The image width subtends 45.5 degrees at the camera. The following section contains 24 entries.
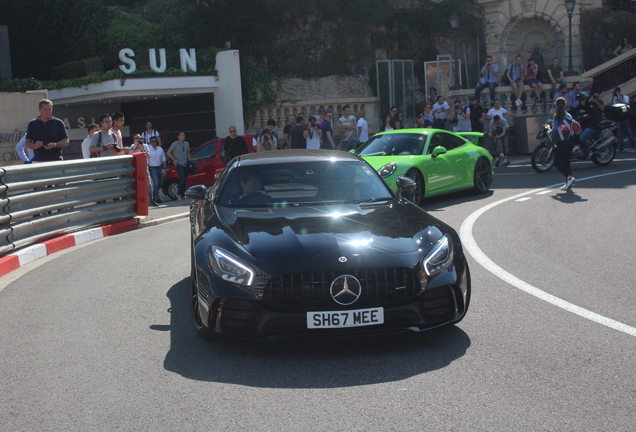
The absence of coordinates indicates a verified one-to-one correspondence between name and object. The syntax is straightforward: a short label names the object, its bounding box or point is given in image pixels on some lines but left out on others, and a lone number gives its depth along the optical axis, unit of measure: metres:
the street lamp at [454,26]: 29.41
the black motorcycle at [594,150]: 17.69
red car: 19.81
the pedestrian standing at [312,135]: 18.48
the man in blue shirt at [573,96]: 24.58
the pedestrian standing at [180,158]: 19.27
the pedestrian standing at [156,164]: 17.69
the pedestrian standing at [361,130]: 19.78
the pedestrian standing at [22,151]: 13.26
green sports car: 13.35
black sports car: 5.00
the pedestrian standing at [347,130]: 19.28
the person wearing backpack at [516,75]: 27.09
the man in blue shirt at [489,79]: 27.17
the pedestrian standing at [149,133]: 20.67
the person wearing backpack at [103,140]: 13.24
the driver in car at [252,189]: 6.56
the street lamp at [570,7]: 27.75
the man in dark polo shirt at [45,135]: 11.66
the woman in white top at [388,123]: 19.72
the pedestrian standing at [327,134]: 18.88
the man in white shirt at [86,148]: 13.39
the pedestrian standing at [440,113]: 23.55
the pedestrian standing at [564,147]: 14.31
